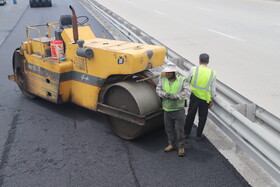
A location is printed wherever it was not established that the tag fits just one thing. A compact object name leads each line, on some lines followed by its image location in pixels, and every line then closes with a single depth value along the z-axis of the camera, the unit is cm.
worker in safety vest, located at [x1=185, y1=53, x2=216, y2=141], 490
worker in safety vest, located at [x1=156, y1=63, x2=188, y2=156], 466
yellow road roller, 512
